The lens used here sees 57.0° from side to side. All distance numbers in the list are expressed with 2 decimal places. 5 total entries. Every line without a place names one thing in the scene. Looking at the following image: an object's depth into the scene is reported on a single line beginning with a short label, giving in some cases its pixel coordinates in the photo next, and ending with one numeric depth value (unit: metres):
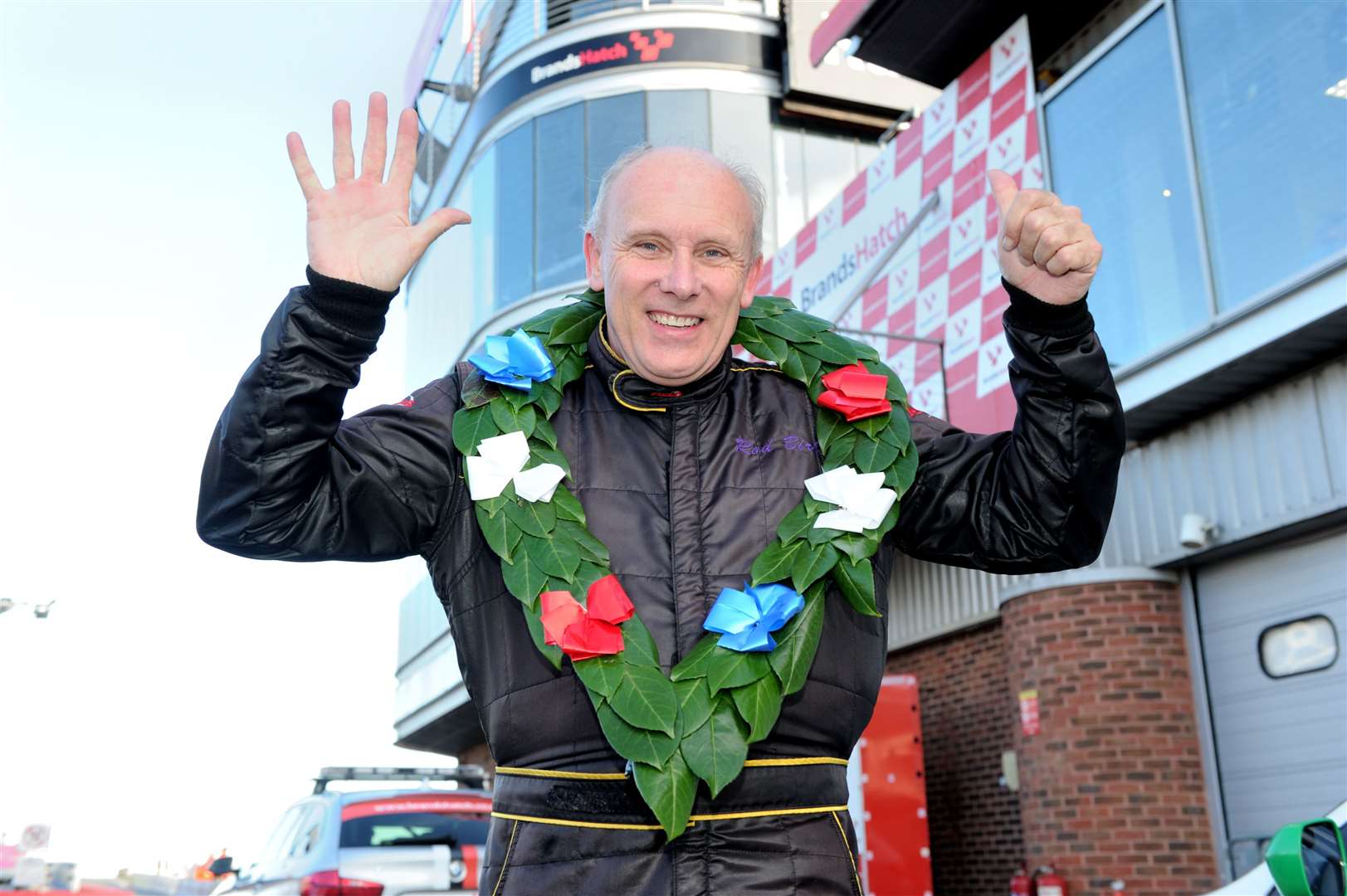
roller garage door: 7.97
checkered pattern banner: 10.27
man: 1.92
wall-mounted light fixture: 8.54
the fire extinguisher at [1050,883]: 8.70
